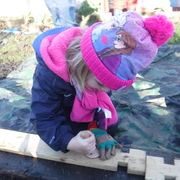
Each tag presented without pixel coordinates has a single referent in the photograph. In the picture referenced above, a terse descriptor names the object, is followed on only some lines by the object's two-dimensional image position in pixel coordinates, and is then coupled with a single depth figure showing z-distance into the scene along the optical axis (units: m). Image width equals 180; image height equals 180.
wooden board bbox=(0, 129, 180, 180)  1.25
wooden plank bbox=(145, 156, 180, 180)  1.21
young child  1.03
